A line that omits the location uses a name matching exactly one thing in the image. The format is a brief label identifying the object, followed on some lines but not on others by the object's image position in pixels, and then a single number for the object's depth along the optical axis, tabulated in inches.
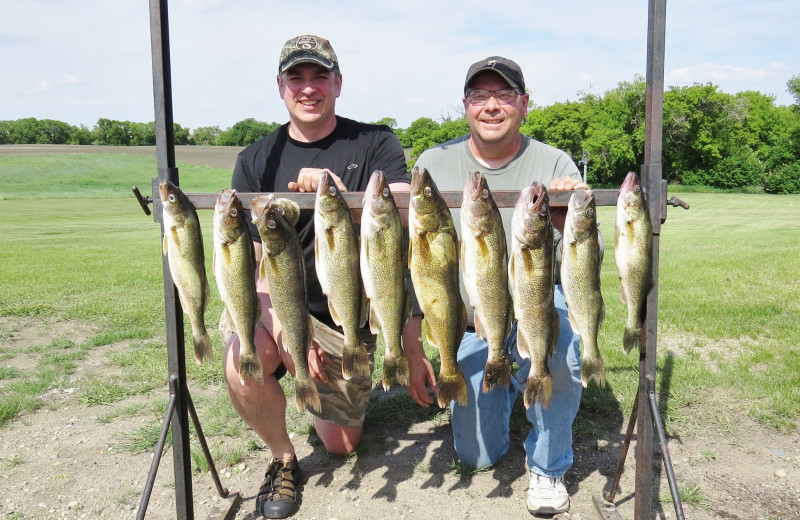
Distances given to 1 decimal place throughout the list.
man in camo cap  146.4
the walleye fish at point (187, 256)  113.1
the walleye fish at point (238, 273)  111.0
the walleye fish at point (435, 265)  107.5
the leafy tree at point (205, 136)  4594.0
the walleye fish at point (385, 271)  108.1
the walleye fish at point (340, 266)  108.3
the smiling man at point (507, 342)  145.6
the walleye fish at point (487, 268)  107.0
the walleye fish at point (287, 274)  110.0
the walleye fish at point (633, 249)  114.7
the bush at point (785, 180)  2096.5
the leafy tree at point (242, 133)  3714.6
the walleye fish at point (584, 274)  112.1
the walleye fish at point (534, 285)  107.3
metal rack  119.3
